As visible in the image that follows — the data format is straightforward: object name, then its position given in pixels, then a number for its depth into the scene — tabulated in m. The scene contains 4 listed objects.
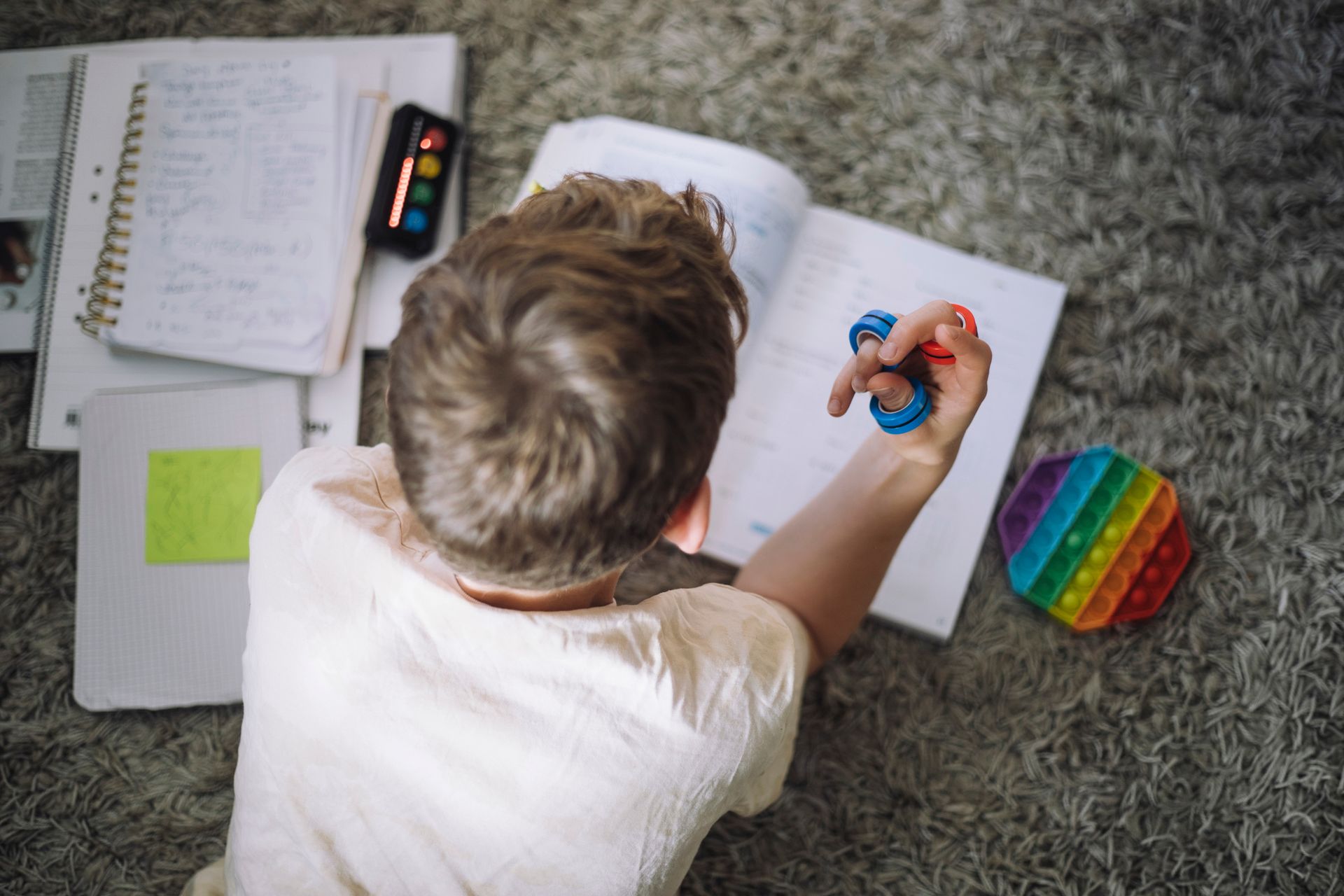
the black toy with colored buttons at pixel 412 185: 0.76
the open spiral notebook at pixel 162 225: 0.77
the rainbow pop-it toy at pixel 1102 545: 0.71
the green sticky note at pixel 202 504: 0.73
